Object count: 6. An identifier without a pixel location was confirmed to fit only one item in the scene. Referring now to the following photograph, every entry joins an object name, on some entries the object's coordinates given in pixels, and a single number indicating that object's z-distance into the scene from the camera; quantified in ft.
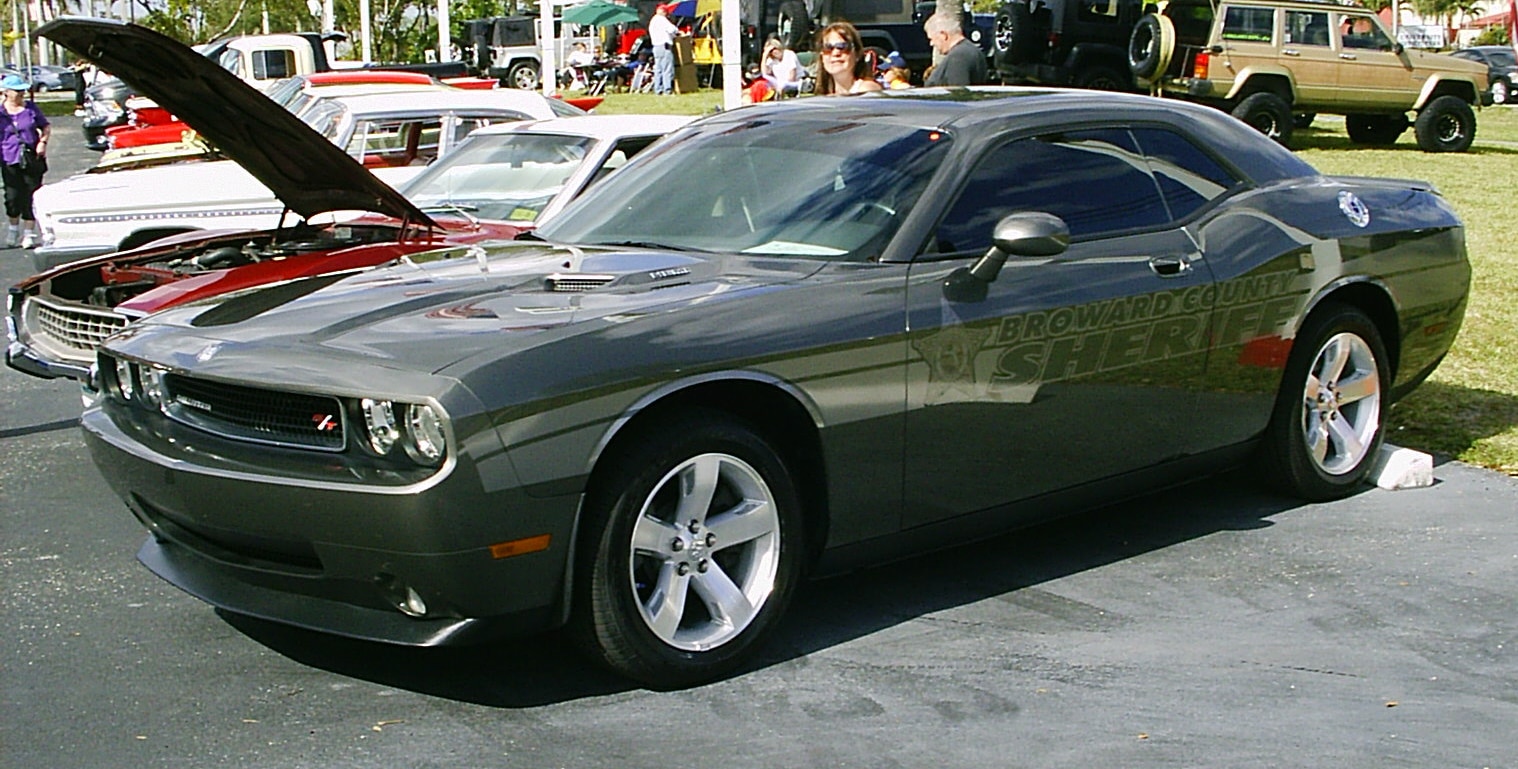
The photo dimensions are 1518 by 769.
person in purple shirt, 57.67
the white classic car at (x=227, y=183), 33.30
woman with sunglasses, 31.60
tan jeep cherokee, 74.08
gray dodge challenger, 13.14
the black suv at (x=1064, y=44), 81.25
